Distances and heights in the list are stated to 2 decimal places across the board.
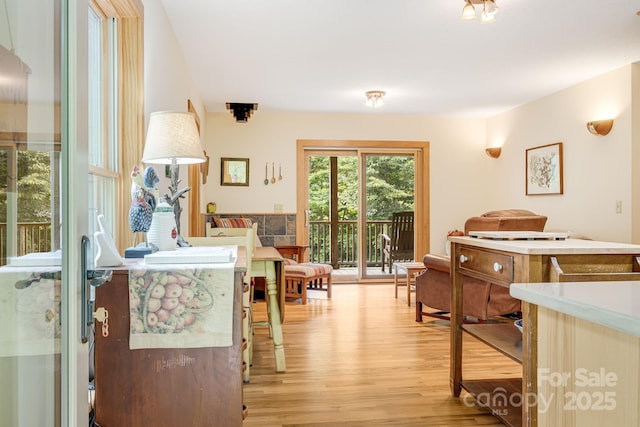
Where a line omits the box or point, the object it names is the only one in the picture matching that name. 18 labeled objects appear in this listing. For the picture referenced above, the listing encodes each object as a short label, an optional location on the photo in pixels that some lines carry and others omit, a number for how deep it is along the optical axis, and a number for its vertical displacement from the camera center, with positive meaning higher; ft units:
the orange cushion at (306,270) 17.72 -2.16
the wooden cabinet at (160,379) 5.02 -1.75
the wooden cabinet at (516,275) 5.94 -0.88
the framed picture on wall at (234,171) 21.29 +1.78
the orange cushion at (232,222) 20.54 -0.46
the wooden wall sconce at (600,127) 15.10 +2.64
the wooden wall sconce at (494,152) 21.83 +2.69
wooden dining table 10.14 -1.69
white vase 6.60 -0.25
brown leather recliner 12.19 -2.03
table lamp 6.93 +1.04
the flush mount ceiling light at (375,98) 17.70 +4.19
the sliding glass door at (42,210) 2.68 +0.01
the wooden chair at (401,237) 22.76 -1.20
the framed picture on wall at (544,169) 17.58 +1.57
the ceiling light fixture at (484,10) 9.51 +3.95
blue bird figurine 6.37 +0.03
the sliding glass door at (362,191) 22.26 +0.97
